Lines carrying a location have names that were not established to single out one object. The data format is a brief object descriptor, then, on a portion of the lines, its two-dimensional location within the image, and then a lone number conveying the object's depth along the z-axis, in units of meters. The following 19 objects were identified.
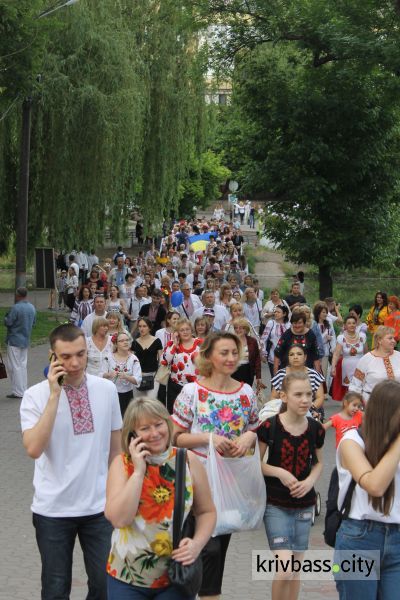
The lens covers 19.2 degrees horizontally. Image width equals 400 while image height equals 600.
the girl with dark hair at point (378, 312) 18.92
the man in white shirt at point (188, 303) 20.98
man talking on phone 5.66
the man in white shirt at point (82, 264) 34.84
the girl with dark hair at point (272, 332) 15.02
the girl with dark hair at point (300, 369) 9.57
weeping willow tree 29.75
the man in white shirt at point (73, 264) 32.00
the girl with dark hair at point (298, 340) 12.08
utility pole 28.00
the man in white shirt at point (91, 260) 35.72
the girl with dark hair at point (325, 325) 16.14
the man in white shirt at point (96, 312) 16.14
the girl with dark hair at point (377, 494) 4.80
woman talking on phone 4.73
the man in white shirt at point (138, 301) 21.02
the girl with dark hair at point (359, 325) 15.01
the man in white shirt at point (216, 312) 17.38
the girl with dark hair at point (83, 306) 21.19
